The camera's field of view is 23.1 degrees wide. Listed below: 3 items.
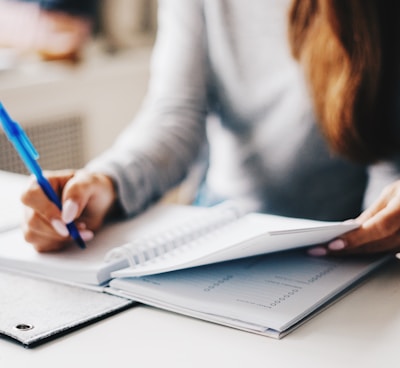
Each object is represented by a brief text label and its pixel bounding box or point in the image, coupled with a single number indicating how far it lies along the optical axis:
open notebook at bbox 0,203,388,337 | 0.71
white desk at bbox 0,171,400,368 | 0.64
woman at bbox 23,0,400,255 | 0.95
